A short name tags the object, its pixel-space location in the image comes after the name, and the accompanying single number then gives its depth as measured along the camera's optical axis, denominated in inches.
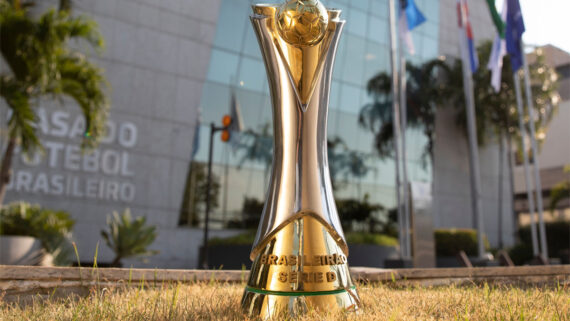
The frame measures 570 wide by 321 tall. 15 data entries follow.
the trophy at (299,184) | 106.3
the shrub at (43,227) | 391.7
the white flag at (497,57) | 604.1
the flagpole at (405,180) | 535.7
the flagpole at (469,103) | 615.2
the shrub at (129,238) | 447.5
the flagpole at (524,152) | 634.0
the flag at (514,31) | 570.6
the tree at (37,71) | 350.9
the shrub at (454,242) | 763.4
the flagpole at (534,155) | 609.8
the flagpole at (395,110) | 571.7
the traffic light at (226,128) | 526.6
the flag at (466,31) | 613.0
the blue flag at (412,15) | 582.6
